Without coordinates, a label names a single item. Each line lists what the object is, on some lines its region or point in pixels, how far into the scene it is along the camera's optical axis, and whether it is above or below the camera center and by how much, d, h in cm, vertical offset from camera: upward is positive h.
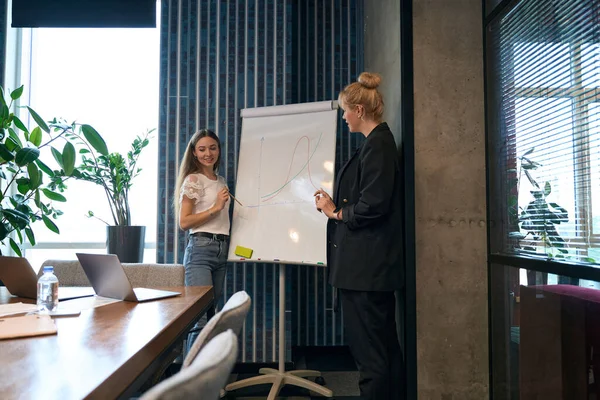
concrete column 243 +8
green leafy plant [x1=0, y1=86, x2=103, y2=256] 319 +32
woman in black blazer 226 -19
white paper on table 131 -26
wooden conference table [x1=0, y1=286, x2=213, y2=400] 73 -25
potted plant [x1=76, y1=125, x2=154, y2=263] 326 +22
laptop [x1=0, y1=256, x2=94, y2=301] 160 -20
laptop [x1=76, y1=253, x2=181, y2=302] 150 -20
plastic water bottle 137 -20
